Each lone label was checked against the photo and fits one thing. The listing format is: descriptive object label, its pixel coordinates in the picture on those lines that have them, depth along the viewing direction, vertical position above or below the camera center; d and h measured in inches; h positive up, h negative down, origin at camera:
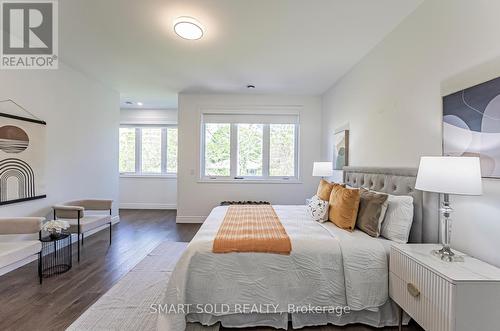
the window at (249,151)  195.0 +11.1
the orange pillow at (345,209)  85.6 -16.7
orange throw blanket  70.1 -23.5
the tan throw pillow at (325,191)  109.2 -12.6
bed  68.7 -36.3
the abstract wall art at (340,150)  139.7 +9.8
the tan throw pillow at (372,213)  80.2 -16.9
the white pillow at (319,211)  96.0 -19.3
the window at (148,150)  249.4 +13.4
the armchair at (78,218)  116.3 -30.9
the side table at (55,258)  101.3 -49.5
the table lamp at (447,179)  50.8 -2.9
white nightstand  47.4 -27.5
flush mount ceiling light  89.4 +54.4
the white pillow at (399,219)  76.4 -18.0
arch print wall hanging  101.7 +2.8
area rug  70.6 -49.5
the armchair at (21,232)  84.7 -28.7
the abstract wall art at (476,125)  55.4 +11.1
